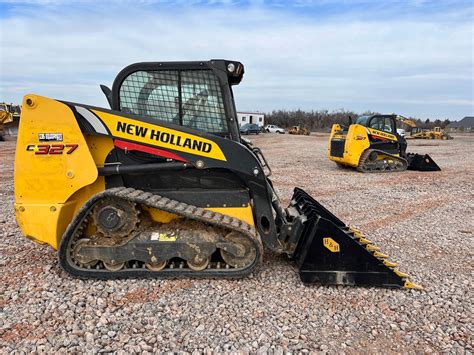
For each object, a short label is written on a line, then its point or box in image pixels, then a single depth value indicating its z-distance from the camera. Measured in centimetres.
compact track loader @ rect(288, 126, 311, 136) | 5173
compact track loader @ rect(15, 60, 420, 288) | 402
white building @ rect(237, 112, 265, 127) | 6971
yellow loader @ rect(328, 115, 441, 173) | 1416
